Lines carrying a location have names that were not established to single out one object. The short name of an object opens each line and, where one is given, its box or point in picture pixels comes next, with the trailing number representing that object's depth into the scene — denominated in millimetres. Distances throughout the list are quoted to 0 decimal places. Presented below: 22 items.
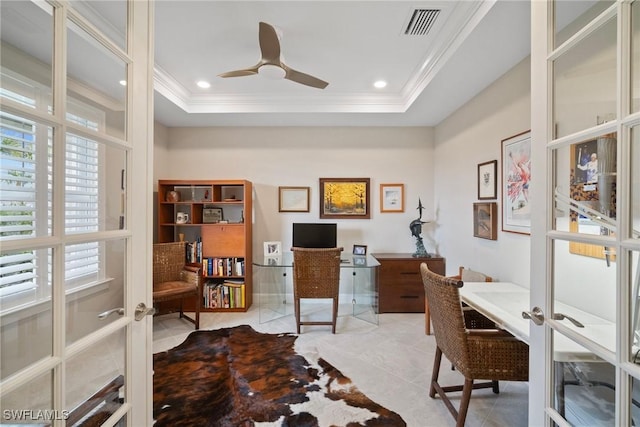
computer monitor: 3566
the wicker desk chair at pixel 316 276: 2783
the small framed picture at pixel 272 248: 3629
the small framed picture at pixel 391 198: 3803
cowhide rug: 1653
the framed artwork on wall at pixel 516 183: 2090
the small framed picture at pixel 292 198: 3816
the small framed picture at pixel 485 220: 2465
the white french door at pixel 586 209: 708
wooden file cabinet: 3270
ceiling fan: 1792
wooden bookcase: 3404
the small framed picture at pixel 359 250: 3609
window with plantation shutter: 626
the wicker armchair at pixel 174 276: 2846
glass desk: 3203
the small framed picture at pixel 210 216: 3520
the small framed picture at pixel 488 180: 2479
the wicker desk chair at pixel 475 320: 1980
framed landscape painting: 3799
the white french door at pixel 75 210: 636
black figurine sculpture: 3485
